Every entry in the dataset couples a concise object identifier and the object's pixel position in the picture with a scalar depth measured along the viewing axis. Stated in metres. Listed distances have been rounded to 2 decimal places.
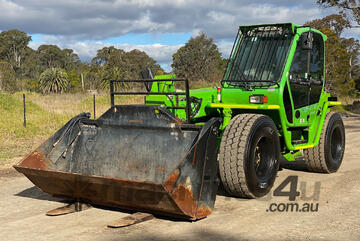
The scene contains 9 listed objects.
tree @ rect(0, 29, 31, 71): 73.12
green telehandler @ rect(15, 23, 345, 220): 4.76
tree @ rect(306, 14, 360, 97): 38.00
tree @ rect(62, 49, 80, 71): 75.69
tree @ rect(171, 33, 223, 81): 37.43
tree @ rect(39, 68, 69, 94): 42.88
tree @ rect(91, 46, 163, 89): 59.22
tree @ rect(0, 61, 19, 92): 43.83
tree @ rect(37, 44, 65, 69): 74.62
